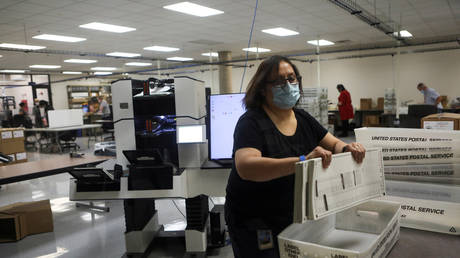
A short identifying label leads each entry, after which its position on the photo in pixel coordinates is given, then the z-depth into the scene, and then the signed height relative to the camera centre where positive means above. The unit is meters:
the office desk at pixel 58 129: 8.23 -0.27
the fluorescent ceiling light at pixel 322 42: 10.58 +2.12
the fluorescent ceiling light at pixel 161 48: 10.15 +2.09
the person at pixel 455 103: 8.89 -0.15
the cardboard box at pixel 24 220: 3.26 -1.03
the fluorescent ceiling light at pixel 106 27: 6.84 +1.96
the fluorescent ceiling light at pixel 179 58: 13.11 +2.24
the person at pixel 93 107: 14.03 +0.42
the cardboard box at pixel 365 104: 11.11 -0.06
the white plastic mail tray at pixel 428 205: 1.14 -0.39
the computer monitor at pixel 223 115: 2.37 -0.04
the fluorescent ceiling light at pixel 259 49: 11.51 +2.14
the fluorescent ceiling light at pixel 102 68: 14.96 +2.28
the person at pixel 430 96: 8.12 +0.07
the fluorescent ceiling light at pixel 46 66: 12.90 +2.14
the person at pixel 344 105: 9.30 -0.06
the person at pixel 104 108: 11.13 +0.28
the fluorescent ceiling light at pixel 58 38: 7.64 +1.97
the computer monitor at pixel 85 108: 14.13 +0.37
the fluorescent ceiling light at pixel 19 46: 8.47 +1.99
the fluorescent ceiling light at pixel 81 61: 11.77 +2.11
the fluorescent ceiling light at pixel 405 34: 9.54 +2.03
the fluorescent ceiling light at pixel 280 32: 8.44 +2.03
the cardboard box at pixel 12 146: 6.30 -0.51
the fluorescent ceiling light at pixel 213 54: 12.50 +2.20
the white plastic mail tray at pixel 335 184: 0.93 -0.25
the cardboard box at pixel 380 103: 11.06 -0.05
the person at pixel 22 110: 10.33 +0.33
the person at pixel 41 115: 9.42 +0.13
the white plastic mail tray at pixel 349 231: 0.93 -0.42
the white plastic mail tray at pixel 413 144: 1.17 -0.17
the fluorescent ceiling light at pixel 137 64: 13.98 +2.24
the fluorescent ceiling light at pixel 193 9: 5.85 +1.94
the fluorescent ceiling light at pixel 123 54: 10.85 +2.09
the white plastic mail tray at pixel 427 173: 1.18 -0.28
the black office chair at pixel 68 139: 8.51 -0.56
